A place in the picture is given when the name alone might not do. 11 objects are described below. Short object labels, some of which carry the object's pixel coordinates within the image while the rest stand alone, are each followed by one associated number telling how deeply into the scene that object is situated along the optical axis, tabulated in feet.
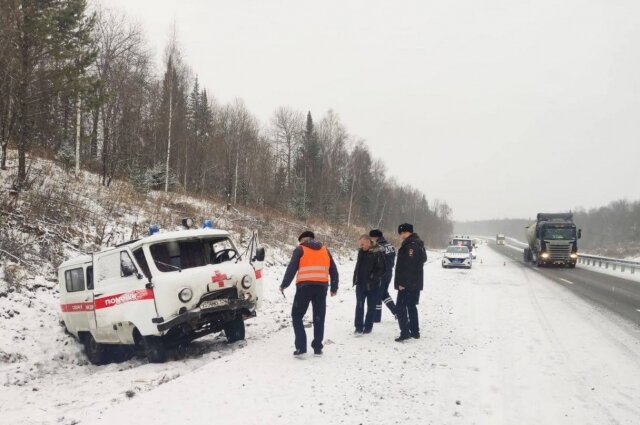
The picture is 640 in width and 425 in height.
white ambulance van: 22.86
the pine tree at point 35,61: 43.70
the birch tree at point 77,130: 63.77
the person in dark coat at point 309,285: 22.16
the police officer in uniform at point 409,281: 25.52
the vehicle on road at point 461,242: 98.76
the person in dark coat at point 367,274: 26.91
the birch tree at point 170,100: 87.93
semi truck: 92.27
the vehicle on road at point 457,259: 85.25
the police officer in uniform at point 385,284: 29.71
